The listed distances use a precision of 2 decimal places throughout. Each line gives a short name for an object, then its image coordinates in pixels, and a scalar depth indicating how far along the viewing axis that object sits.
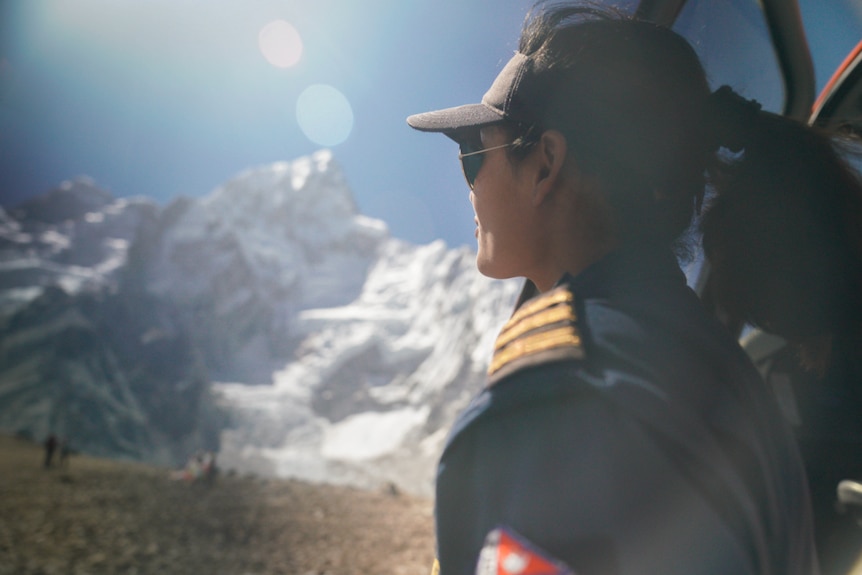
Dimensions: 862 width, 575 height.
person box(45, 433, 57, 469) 25.48
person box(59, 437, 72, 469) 25.12
